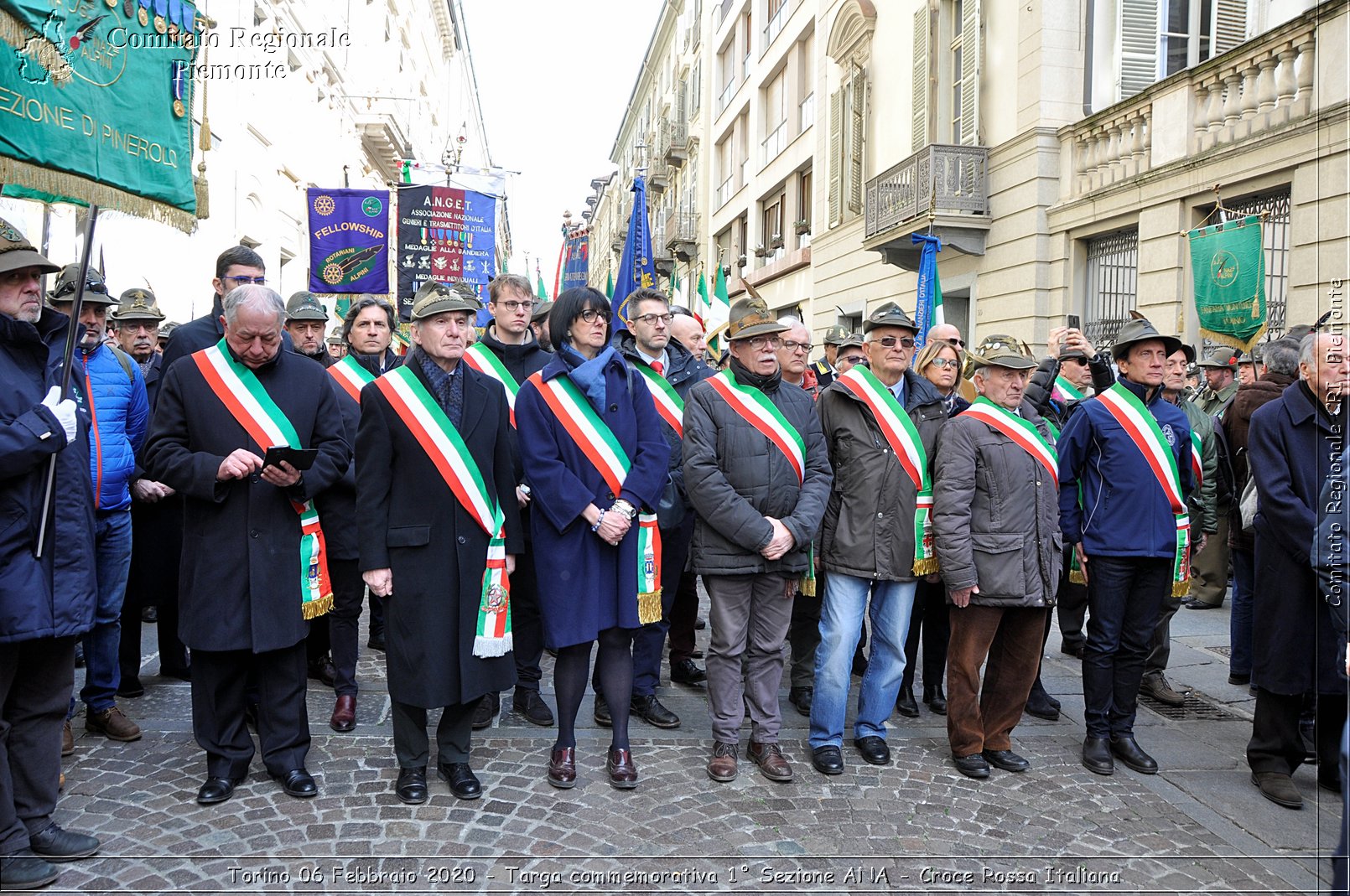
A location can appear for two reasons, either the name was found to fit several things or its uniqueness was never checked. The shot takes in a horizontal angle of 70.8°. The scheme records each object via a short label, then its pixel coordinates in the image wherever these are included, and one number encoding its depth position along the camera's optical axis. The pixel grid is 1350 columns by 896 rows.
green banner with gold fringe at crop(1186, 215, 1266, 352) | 7.82
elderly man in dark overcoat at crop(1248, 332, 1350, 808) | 4.15
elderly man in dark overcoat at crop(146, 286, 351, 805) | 3.97
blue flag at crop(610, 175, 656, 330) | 11.13
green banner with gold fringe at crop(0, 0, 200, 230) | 3.64
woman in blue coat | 4.20
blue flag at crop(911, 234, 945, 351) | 9.89
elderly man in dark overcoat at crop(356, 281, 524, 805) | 4.01
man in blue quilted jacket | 4.66
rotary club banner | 11.15
